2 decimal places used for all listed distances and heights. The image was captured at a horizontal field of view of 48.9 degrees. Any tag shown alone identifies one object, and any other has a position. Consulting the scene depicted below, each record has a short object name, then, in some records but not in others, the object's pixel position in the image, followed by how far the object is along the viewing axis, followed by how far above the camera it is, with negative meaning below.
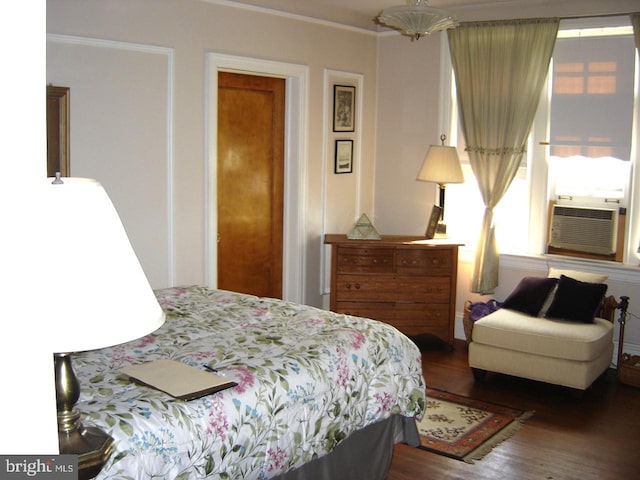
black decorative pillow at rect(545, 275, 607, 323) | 4.75 -0.76
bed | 2.14 -0.74
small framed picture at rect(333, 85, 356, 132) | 5.86 +0.64
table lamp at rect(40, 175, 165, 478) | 1.33 -0.19
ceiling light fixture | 3.87 +0.94
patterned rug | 3.77 -1.38
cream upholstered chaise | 4.48 -0.94
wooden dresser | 5.46 -0.74
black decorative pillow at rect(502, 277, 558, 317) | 4.92 -0.76
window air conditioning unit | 5.20 -0.30
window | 5.07 +0.37
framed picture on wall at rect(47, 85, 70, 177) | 4.04 +0.28
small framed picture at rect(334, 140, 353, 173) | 5.93 +0.23
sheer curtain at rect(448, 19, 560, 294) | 5.38 +0.72
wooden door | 5.23 -0.01
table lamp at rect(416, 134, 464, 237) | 5.54 +0.16
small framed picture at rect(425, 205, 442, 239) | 5.70 -0.28
